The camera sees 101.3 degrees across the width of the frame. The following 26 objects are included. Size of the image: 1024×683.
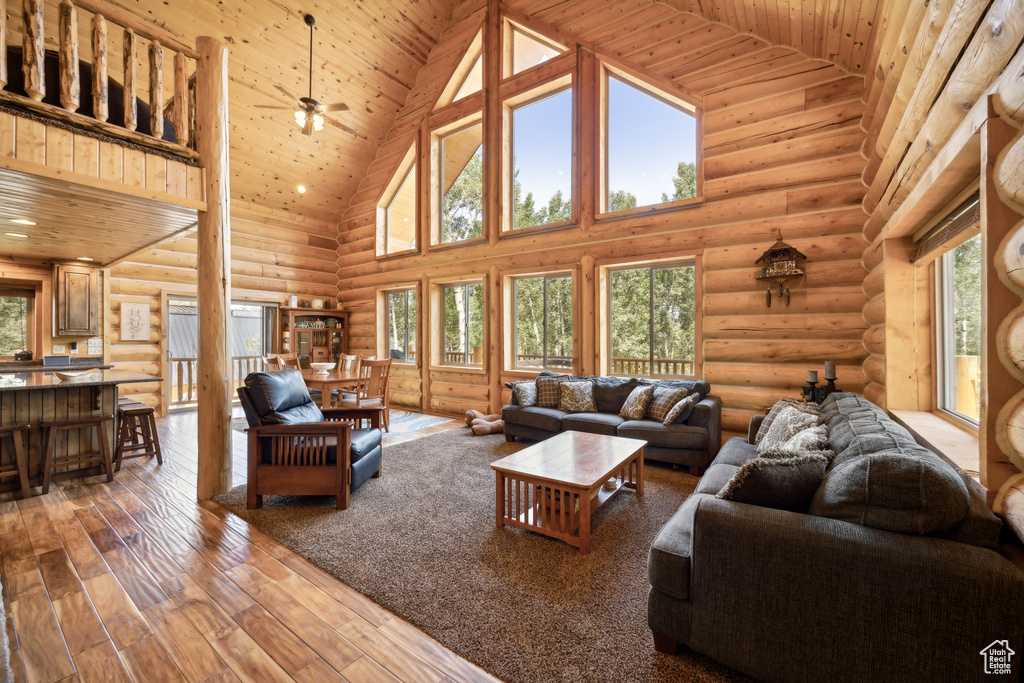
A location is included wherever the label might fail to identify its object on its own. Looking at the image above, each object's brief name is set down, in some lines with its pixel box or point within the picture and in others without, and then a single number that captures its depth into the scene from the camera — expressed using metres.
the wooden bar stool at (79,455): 3.45
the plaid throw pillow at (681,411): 4.25
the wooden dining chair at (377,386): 5.75
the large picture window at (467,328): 7.51
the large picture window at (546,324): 6.58
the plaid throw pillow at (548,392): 5.22
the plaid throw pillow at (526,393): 5.28
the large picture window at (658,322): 7.42
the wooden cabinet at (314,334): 8.27
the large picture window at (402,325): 8.20
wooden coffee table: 2.61
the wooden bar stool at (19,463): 3.31
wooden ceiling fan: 4.91
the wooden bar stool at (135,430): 4.07
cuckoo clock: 4.31
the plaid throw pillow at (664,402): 4.39
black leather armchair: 3.13
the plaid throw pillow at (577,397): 4.99
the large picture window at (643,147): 5.52
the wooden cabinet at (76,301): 5.67
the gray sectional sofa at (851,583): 1.25
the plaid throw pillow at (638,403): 4.55
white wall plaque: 6.38
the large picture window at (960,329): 2.44
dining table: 5.27
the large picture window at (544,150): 6.21
